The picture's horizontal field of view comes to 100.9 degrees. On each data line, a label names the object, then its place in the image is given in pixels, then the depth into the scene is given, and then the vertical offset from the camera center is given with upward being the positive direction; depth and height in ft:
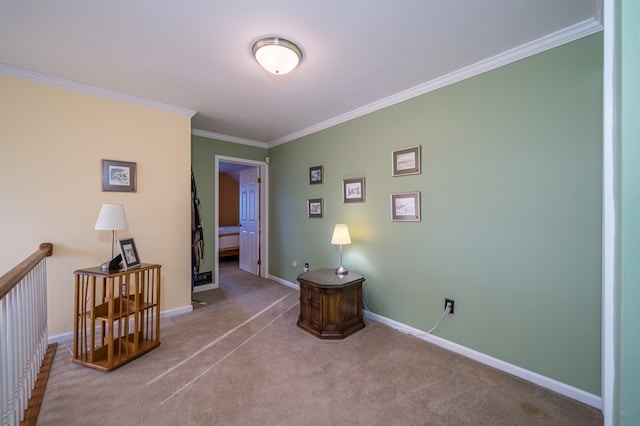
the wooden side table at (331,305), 8.71 -3.18
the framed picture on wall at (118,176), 9.00 +1.24
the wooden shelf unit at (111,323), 6.86 -3.10
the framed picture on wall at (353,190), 10.53 +0.88
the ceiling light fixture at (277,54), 6.23 +3.84
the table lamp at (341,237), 9.91 -0.95
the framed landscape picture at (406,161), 8.73 +1.73
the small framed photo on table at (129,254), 7.61 -1.27
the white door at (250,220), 16.55 -0.59
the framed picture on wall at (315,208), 12.48 +0.18
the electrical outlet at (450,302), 7.93 -2.74
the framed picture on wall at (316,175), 12.39 +1.78
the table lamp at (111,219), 7.42 -0.22
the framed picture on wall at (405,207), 8.73 +0.17
